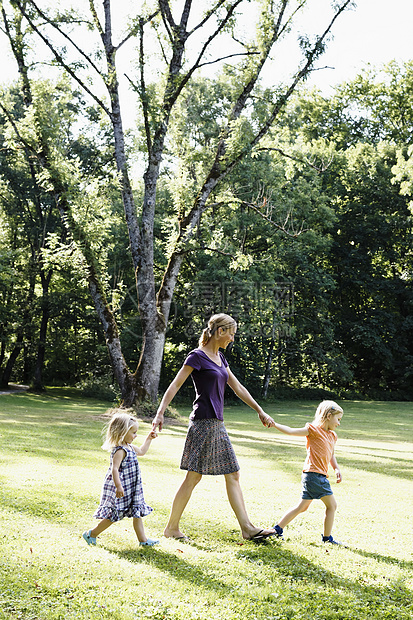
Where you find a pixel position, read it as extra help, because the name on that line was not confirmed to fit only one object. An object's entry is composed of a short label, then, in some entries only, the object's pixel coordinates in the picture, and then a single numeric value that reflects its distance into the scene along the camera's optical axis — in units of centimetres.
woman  527
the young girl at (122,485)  489
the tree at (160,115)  1792
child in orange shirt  539
